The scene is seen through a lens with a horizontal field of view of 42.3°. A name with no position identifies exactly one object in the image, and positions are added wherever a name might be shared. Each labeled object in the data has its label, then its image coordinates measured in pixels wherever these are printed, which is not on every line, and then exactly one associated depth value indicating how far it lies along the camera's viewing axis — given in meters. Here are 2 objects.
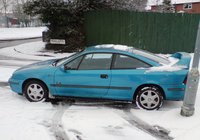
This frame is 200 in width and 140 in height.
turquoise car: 5.86
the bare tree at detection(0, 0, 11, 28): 47.88
